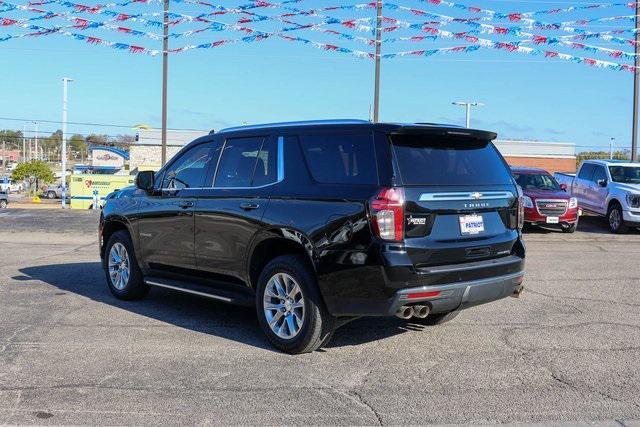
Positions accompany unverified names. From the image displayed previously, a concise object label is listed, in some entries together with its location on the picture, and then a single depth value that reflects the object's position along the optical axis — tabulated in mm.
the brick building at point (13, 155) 159000
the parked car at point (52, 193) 68062
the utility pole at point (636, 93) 21828
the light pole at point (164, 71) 23272
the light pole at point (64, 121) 47844
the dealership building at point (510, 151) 58969
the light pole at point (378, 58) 21262
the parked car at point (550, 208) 16250
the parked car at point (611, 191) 16656
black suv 5047
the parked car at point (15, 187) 82762
